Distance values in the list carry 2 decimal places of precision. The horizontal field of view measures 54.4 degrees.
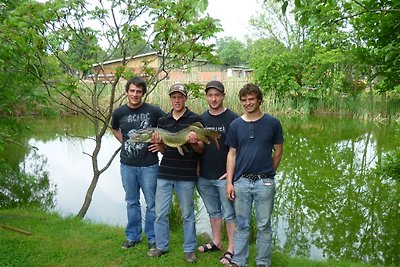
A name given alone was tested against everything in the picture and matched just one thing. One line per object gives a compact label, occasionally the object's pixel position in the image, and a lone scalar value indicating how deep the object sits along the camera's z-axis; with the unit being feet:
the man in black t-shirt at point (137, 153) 13.33
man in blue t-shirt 11.59
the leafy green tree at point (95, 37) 15.85
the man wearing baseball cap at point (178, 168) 12.54
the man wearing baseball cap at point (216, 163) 12.52
